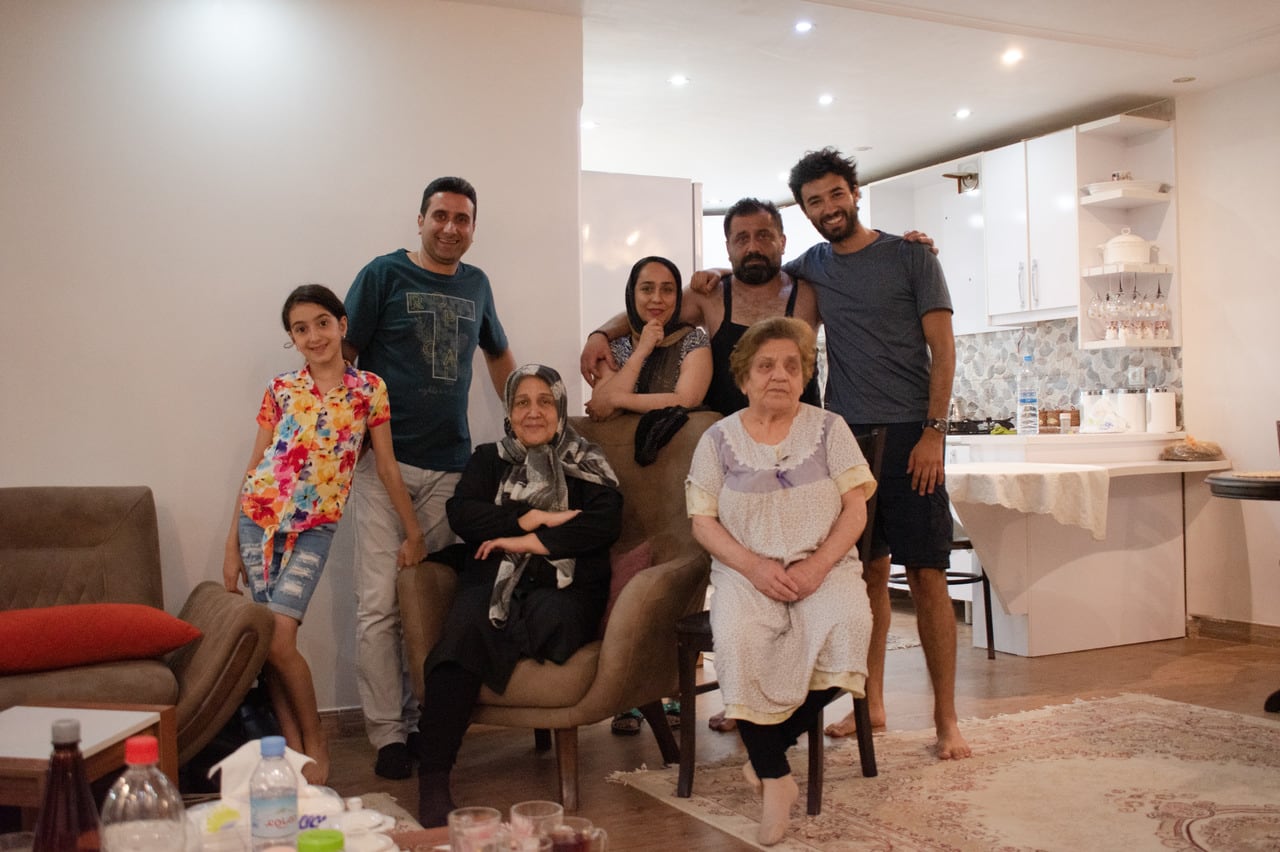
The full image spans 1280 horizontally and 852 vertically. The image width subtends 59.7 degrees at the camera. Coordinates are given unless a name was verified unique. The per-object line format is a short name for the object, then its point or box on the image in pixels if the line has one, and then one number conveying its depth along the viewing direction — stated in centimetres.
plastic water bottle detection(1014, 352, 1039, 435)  559
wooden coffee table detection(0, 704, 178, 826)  196
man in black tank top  340
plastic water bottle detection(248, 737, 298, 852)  154
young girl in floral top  303
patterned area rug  254
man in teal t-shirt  327
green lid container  142
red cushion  262
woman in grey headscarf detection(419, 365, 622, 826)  274
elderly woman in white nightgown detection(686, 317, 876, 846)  259
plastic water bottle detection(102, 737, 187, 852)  150
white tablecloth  442
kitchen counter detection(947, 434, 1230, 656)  451
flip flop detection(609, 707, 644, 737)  360
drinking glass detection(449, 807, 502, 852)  148
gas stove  615
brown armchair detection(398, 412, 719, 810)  275
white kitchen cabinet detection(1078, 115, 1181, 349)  537
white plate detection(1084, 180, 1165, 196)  532
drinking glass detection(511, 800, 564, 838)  151
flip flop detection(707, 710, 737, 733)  358
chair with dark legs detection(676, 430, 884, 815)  272
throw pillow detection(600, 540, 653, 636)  302
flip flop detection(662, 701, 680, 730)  364
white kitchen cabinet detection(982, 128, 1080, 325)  557
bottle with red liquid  145
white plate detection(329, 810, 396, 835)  165
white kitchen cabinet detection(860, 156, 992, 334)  630
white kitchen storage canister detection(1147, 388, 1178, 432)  533
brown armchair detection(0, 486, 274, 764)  264
